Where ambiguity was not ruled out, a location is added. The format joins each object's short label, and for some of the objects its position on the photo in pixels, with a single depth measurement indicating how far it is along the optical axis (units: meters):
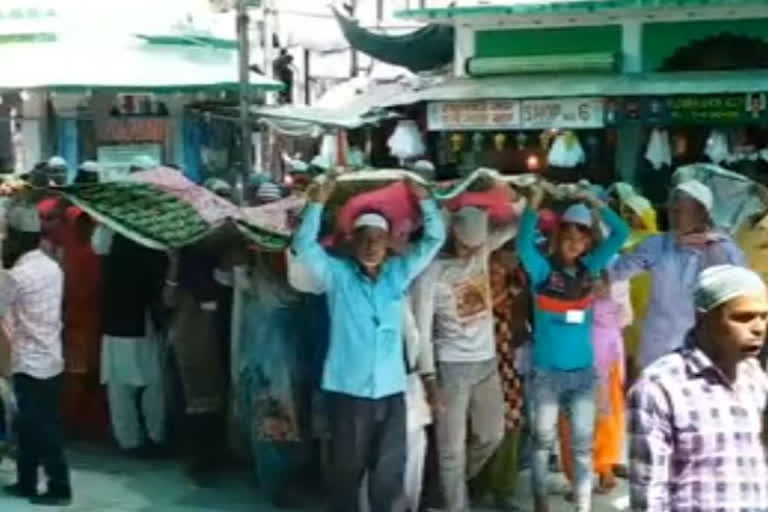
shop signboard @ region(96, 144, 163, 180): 17.11
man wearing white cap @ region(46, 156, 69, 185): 10.73
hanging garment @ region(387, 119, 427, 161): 15.91
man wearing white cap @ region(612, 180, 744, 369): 7.09
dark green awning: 18.62
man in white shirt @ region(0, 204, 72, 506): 7.03
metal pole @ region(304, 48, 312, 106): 23.09
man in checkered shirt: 3.69
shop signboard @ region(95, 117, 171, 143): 17.70
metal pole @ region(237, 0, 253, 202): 12.72
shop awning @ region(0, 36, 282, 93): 16.42
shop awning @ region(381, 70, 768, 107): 14.32
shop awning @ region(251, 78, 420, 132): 16.45
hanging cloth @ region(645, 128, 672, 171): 14.59
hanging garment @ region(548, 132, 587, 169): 14.68
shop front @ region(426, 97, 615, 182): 14.96
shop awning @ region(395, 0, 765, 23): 14.93
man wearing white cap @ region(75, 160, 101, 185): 11.30
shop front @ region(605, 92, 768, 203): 14.14
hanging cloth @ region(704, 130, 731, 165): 14.23
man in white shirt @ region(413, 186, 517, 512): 6.92
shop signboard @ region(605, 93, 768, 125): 14.04
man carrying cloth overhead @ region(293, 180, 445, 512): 6.40
